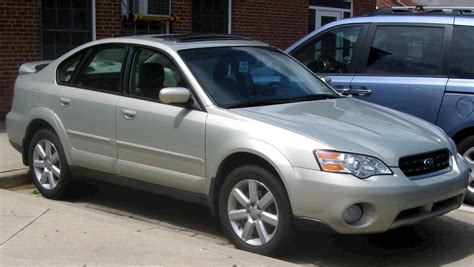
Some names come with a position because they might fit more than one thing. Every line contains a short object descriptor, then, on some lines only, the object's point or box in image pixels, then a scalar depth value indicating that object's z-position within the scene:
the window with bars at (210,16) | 11.91
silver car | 4.32
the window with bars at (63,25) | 10.11
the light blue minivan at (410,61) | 6.22
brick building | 9.74
